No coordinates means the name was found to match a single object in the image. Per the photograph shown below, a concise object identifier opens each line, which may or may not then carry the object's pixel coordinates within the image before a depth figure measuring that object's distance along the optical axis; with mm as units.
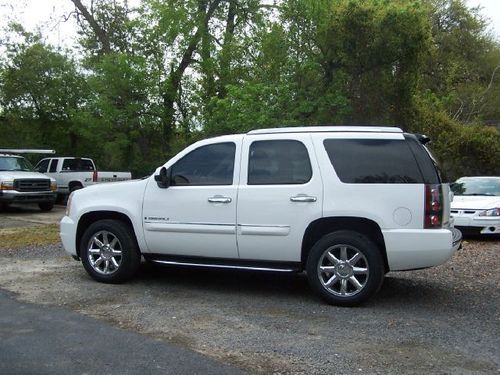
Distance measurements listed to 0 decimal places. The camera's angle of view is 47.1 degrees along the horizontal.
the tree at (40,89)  25234
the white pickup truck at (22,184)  17359
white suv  6074
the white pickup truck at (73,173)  20500
